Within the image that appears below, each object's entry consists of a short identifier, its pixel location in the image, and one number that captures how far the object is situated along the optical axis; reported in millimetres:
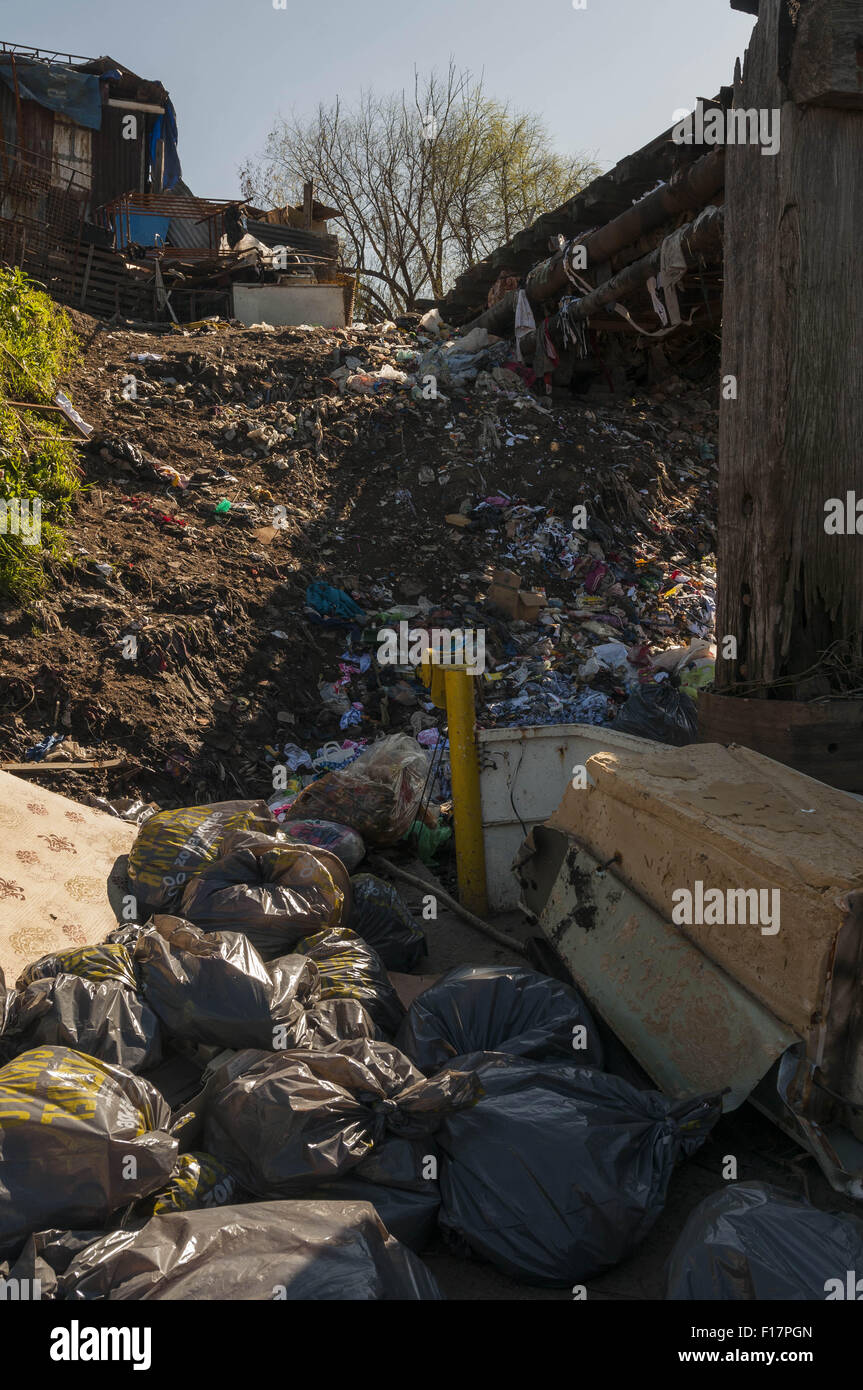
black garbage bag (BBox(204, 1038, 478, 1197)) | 2084
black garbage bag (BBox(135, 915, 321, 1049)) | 2535
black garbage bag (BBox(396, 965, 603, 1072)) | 2580
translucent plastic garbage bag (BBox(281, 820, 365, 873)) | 4117
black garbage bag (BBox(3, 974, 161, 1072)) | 2441
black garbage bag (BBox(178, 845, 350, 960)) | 3096
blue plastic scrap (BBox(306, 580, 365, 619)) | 7219
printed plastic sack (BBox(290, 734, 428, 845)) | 4488
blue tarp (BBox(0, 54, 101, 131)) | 17000
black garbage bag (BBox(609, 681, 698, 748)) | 4625
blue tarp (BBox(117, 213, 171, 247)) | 17172
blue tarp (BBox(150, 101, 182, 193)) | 18578
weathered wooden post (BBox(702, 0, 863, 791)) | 2672
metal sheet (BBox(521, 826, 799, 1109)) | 2201
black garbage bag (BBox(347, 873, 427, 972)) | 3533
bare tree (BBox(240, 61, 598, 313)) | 22703
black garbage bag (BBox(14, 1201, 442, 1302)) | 1679
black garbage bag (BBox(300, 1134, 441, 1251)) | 2109
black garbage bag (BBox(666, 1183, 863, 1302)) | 1664
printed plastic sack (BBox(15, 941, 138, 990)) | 2697
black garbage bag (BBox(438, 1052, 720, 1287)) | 2023
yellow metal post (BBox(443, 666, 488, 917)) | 4160
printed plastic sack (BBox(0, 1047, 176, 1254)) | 1852
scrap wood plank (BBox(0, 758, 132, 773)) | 4895
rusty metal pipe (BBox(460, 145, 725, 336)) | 7233
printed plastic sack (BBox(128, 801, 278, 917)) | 3490
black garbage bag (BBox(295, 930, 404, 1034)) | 2844
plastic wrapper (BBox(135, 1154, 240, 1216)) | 2004
